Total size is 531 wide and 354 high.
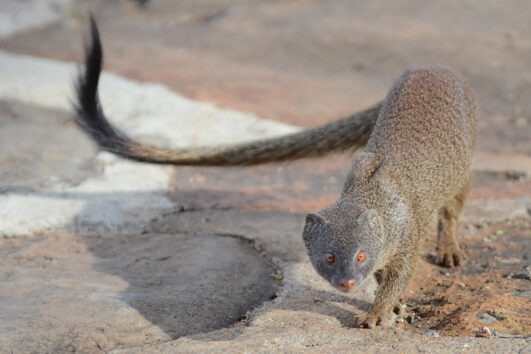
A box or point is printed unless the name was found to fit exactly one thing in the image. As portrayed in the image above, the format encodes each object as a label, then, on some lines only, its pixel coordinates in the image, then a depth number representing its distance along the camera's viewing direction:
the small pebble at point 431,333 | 5.57
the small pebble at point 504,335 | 5.35
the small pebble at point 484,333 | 5.40
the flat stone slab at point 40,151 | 8.85
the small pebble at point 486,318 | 5.65
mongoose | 5.35
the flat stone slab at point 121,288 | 5.26
